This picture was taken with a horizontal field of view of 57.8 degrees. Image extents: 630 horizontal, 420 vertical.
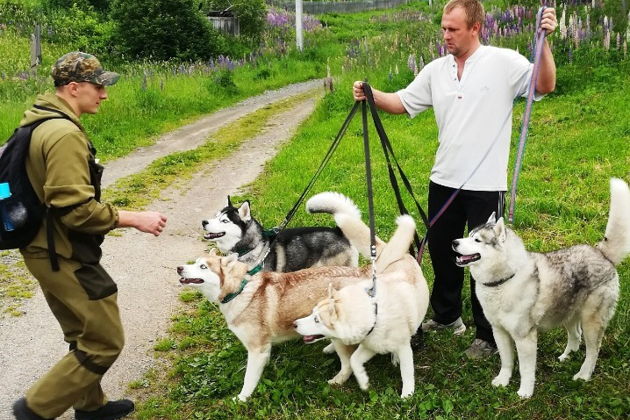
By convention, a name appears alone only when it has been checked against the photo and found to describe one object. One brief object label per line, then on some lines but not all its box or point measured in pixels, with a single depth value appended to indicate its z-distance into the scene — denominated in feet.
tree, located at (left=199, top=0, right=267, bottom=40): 73.82
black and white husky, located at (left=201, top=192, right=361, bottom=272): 17.71
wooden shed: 74.79
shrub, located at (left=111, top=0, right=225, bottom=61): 58.80
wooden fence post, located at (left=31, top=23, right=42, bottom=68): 52.65
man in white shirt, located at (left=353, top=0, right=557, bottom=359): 12.67
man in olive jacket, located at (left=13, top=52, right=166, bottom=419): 9.90
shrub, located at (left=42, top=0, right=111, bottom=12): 79.77
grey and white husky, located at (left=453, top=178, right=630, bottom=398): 11.91
